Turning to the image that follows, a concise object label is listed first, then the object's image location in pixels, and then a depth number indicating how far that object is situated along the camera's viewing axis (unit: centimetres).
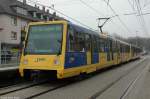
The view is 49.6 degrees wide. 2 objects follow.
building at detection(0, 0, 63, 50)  2558
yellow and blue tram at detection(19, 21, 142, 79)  694
